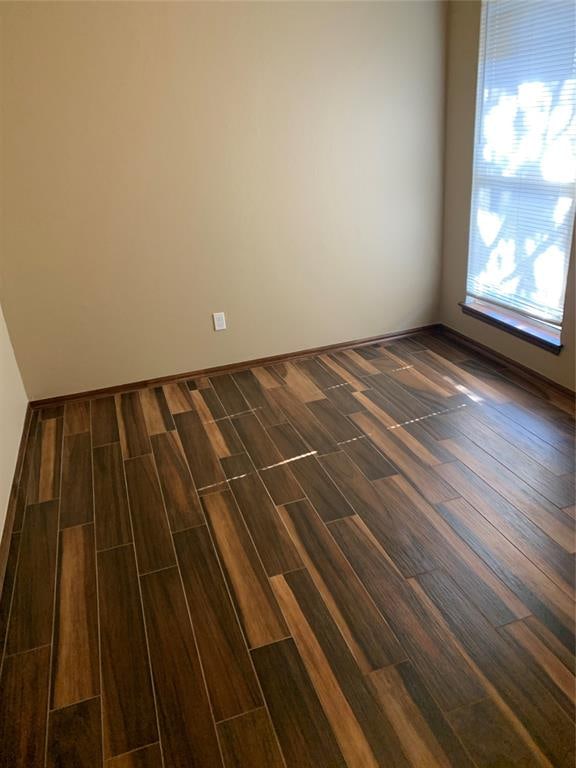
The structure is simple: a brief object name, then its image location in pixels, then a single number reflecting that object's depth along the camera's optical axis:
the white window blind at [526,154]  2.57
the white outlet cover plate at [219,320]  3.40
